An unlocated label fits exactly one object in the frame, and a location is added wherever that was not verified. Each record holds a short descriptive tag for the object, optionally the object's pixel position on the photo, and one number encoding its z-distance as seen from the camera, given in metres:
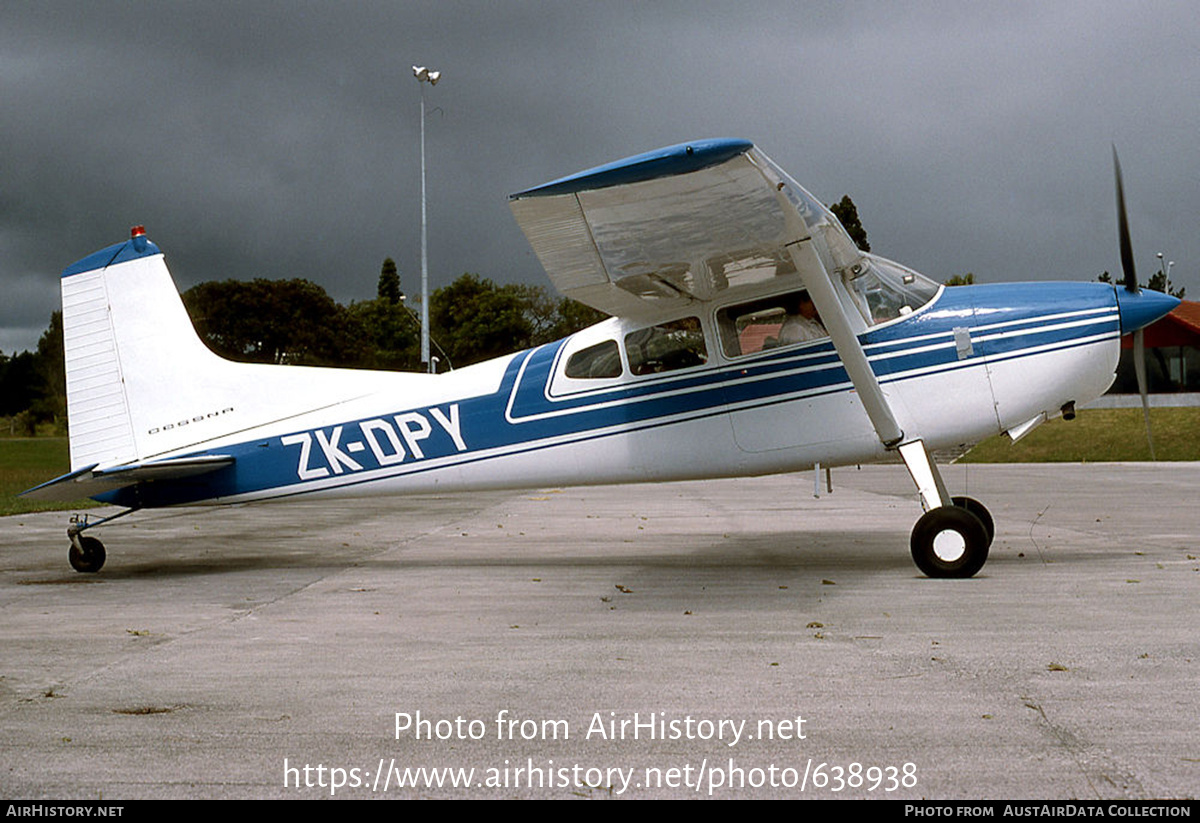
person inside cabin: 8.73
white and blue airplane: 8.04
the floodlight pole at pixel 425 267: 30.26
